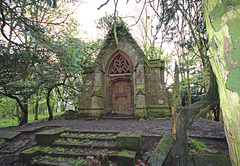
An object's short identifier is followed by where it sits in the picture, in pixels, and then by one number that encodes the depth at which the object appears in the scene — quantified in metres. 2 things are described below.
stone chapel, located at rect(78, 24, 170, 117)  9.50
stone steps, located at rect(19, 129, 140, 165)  3.75
